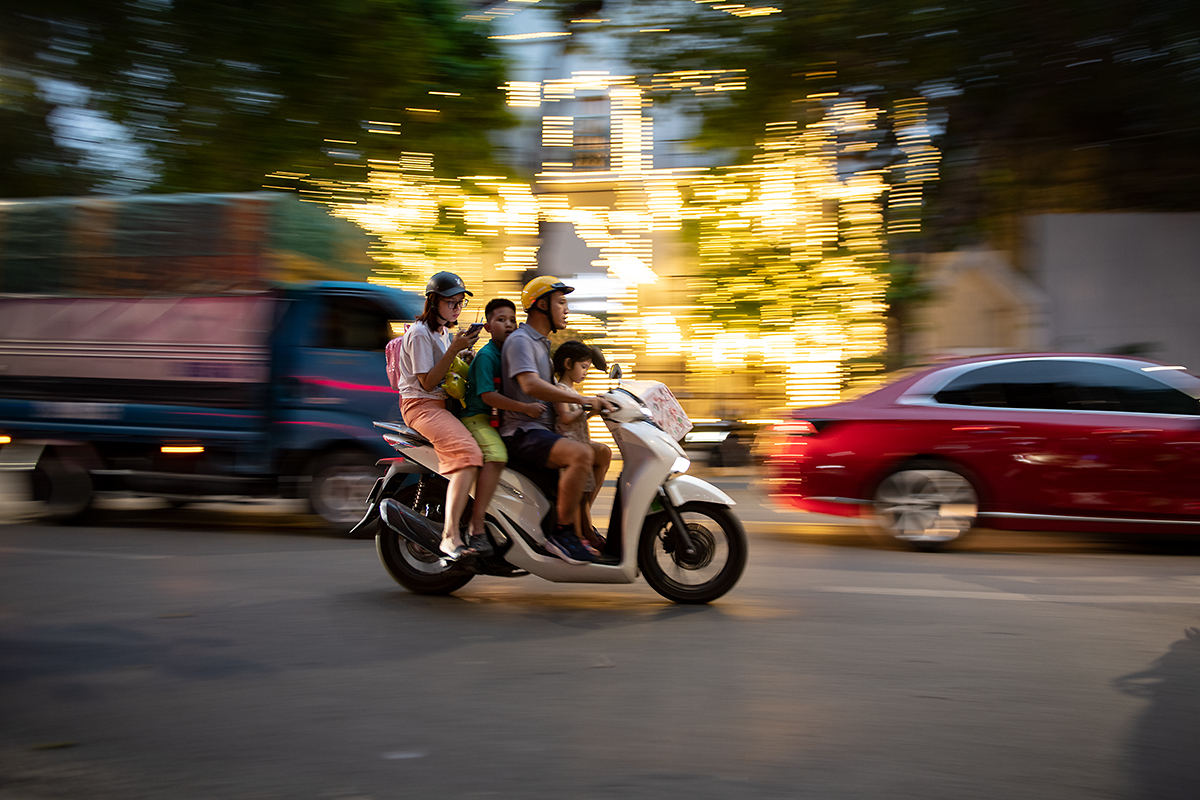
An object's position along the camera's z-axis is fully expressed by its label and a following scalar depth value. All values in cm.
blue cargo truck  912
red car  771
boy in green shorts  582
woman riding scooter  584
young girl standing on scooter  586
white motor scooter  580
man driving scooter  571
